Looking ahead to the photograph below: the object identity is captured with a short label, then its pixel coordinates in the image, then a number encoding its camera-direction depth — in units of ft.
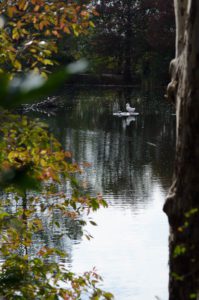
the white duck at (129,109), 215.86
